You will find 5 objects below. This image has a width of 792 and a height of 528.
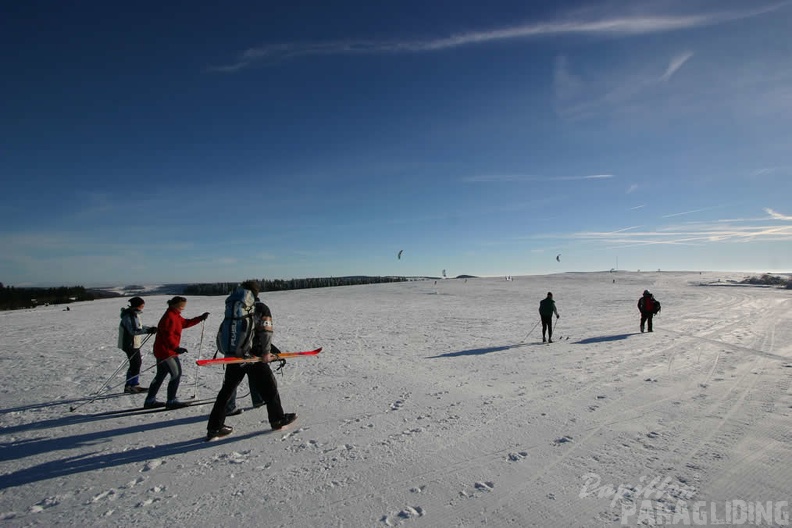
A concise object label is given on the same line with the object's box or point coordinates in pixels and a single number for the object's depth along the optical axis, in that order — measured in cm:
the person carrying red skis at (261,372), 505
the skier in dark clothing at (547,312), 1310
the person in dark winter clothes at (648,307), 1454
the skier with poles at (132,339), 714
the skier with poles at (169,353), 609
